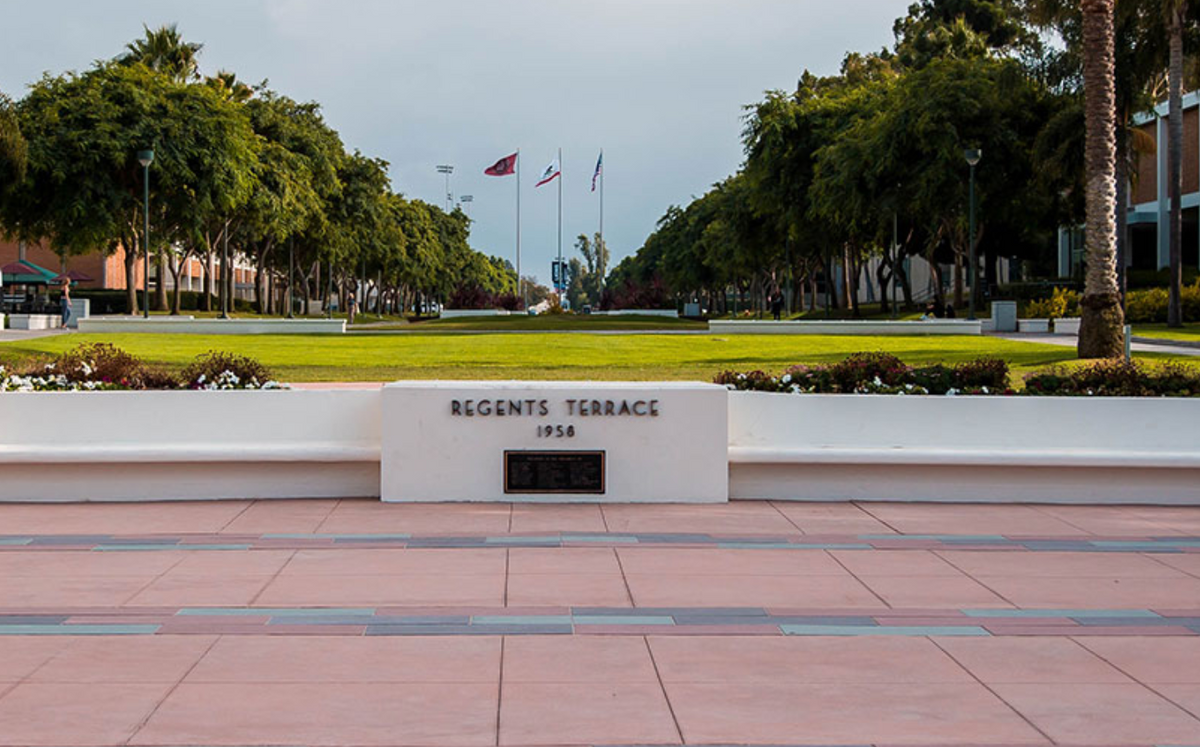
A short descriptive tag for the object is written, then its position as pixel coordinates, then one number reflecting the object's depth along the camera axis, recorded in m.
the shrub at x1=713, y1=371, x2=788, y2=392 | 11.41
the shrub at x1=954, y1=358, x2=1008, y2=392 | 11.50
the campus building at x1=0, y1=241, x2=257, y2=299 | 74.25
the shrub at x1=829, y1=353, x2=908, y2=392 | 11.22
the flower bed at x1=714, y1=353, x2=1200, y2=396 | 11.07
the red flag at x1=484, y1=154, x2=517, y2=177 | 71.31
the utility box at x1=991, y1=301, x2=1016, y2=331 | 36.78
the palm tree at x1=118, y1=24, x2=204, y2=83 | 52.31
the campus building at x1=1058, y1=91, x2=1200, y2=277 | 52.84
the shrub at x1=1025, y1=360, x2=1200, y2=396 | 11.05
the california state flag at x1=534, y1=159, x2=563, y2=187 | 78.06
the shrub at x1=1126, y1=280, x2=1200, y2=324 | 38.62
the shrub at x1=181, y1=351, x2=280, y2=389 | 10.89
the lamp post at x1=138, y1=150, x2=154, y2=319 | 35.12
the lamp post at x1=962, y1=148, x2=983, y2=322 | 36.31
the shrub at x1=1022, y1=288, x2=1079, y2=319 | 37.94
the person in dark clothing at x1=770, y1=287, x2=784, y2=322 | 53.37
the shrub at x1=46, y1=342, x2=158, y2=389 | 11.10
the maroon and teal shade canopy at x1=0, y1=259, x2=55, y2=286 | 59.78
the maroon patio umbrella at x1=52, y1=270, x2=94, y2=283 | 63.66
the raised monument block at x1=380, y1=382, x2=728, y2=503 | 9.14
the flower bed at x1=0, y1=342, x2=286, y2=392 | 10.73
